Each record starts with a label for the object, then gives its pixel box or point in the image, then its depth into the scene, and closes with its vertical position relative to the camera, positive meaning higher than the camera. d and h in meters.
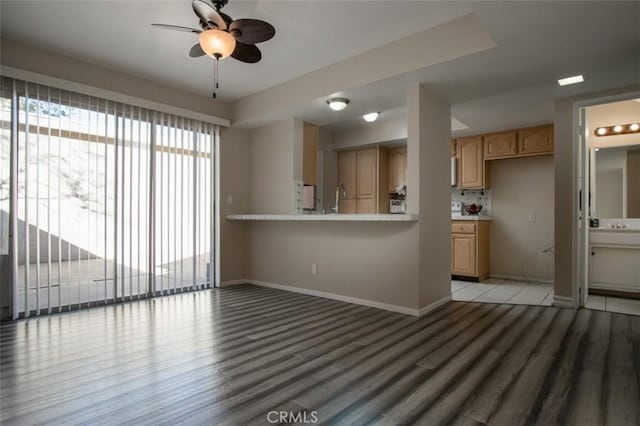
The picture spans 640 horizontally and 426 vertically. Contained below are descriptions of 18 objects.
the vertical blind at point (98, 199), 3.29 +0.17
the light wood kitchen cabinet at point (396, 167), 6.31 +0.87
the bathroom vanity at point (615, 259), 4.21 -0.59
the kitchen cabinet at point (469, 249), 5.38 -0.57
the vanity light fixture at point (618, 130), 4.41 +1.11
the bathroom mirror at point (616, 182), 4.40 +0.41
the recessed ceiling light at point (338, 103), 3.94 +1.30
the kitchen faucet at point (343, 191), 6.57 +0.45
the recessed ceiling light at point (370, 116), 4.46 +1.29
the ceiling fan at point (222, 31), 2.37 +1.35
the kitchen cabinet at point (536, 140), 5.08 +1.12
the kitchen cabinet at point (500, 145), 5.34 +1.11
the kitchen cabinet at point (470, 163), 5.64 +0.85
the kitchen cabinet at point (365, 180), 6.32 +0.64
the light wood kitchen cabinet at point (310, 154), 4.89 +0.88
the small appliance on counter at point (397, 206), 6.50 +0.15
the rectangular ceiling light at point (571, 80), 3.26 +1.31
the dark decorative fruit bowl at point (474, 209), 5.83 +0.08
